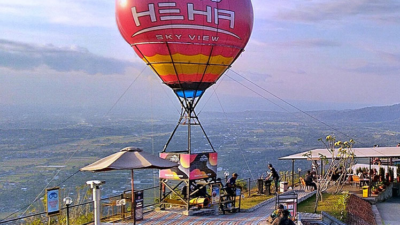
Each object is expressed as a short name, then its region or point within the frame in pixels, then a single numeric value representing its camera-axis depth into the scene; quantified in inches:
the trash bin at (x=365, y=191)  1048.2
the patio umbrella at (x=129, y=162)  587.8
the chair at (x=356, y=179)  1171.3
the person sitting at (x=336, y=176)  1155.4
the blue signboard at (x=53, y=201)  581.9
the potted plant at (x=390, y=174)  1218.6
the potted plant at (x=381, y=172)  1200.0
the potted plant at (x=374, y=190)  1079.2
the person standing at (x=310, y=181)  1046.4
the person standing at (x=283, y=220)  507.5
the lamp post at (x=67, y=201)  565.3
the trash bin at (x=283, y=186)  1027.6
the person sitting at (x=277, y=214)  516.4
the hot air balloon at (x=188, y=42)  768.9
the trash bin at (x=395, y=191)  1185.9
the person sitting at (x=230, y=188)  786.2
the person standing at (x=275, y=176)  991.6
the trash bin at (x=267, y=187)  990.4
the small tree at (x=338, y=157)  895.3
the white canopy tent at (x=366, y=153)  1082.8
